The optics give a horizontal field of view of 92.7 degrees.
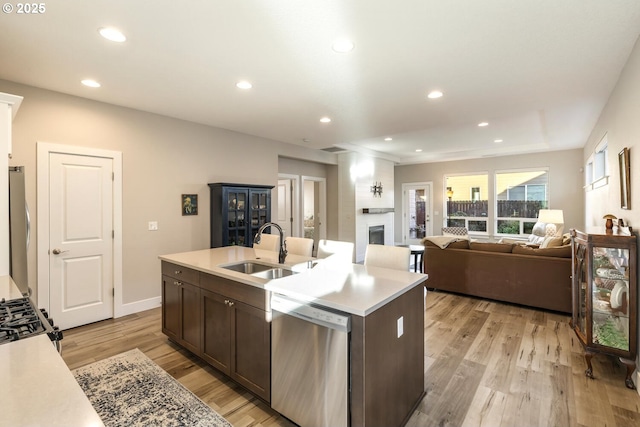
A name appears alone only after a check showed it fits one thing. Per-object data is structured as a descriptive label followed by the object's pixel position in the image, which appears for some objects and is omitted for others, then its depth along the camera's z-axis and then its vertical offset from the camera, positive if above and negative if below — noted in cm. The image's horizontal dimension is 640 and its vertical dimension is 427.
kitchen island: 162 -73
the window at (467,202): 841 +30
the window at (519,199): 764 +35
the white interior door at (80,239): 346 -29
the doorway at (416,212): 933 +2
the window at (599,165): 399 +74
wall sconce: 802 +64
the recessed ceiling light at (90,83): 312 +137
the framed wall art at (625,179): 266 +29
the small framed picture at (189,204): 454 +15
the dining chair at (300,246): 340 -38
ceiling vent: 705 +151
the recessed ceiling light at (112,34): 222 +135
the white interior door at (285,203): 729 +25
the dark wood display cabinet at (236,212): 463 +3
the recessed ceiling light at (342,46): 240 +135
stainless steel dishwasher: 164 -87
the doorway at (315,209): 815 +11
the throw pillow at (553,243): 425 -43
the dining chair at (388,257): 254 -38
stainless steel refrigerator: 229 -9
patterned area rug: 204 -136
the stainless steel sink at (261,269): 265 -51
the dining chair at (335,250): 299 -37
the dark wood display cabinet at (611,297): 238 -70
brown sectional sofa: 393 -85
